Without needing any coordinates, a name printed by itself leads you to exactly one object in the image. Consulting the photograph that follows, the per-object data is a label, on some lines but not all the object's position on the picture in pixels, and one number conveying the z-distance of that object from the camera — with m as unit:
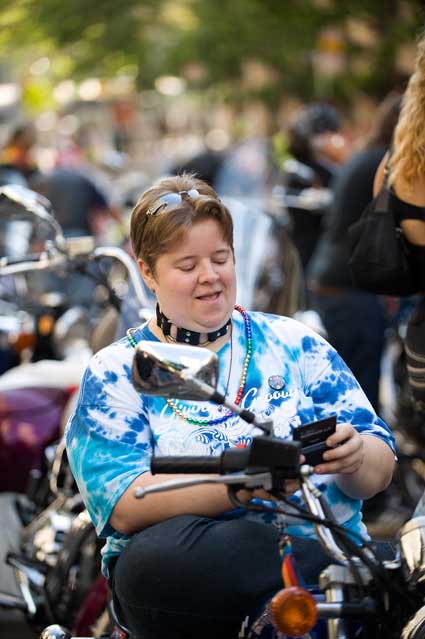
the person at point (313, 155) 13.38
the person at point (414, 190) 5.92
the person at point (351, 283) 9.50
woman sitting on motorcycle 4.00
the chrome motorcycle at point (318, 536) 3.53
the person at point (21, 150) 16.96
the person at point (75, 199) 16.26
